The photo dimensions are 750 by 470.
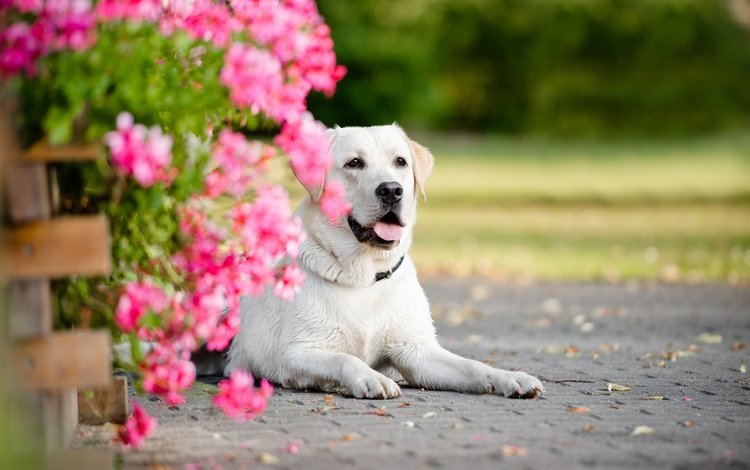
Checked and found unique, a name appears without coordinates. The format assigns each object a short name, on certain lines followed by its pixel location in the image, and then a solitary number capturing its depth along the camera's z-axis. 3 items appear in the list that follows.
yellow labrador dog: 12.60
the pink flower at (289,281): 9.97
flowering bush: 8.25
